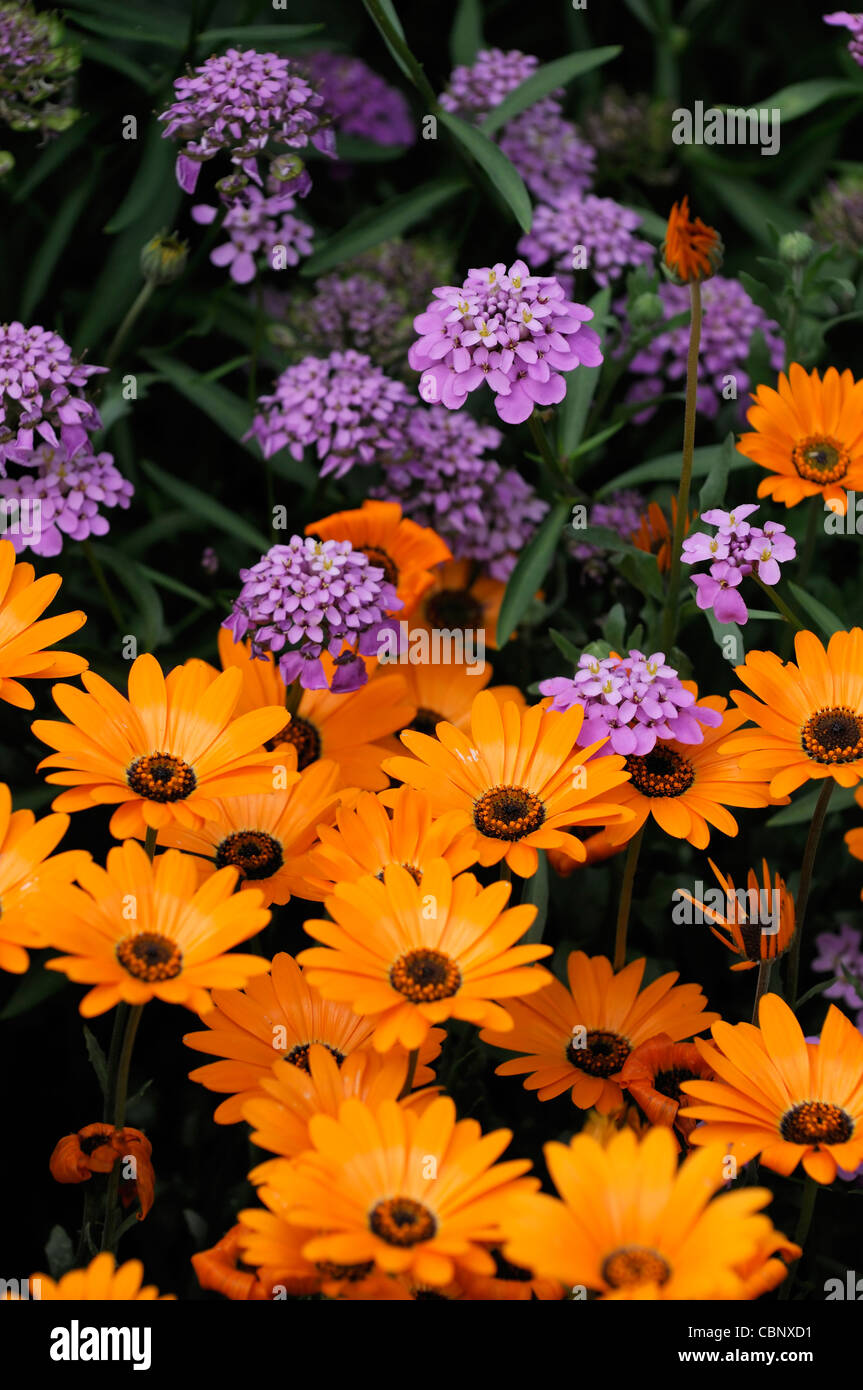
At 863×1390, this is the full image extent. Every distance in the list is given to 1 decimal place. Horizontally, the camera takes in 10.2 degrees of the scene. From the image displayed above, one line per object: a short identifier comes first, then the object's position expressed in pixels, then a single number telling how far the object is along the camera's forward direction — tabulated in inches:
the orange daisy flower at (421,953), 49.5
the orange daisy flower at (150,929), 49.1
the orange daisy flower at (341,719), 55.3
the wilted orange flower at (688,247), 53.0
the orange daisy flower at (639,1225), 47.4
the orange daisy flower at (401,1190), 48.0
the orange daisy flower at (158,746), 51.4
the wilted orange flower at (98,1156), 51.0
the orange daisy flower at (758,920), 51.5
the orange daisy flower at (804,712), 52.6
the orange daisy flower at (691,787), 52.6
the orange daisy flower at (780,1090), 50.4
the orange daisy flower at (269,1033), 51.0
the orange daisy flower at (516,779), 51.9
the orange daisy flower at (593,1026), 52.3
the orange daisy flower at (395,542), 56.9
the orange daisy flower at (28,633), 52.2
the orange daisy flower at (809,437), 54.7
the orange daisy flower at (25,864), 50.0
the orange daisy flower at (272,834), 53.0
